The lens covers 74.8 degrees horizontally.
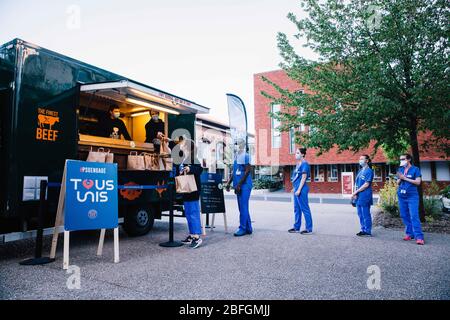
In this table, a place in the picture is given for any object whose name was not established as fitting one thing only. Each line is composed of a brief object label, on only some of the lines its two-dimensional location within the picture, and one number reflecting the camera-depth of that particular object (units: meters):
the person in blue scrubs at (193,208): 5.51
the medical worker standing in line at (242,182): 6.64
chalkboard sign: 7.02
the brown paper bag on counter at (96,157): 5.45
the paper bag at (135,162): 6.38
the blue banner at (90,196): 4.27
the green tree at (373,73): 7.38
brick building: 24.85
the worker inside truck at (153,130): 7.91
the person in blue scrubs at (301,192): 7.06
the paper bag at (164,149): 7.34
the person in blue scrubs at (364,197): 6.76
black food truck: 4.29
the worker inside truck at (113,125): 7.60
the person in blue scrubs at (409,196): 5.86
